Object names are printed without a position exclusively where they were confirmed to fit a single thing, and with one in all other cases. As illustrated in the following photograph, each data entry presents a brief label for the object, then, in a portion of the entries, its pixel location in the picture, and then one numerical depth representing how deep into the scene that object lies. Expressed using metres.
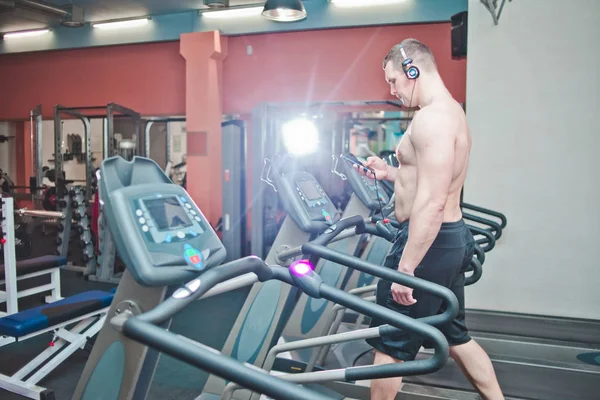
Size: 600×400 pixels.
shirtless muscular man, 1.72
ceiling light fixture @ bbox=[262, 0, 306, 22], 4.73
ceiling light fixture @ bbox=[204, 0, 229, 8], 5.94
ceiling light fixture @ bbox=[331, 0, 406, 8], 6.18
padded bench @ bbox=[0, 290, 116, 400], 2.48
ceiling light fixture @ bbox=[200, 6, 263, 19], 6.72
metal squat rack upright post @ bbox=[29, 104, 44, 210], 7.37
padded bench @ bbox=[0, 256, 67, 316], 3.22
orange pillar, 6.70
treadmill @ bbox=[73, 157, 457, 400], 1.13
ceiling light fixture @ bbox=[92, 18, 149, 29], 7.32
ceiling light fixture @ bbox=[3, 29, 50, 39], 8.02
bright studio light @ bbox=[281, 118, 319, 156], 7.15
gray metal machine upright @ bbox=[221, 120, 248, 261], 5.88
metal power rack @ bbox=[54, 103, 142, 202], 6.41
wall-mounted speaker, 4.02
